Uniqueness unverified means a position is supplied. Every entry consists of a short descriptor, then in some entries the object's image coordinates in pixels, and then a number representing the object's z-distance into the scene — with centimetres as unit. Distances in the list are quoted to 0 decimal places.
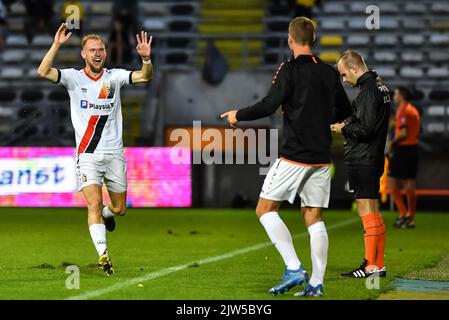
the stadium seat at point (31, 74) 2773
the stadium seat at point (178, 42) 2764
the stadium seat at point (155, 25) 2891
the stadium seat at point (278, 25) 2764
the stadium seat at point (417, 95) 2475
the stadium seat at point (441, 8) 2816
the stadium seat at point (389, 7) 2853
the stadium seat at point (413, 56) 2703
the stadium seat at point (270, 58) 2676
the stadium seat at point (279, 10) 2816
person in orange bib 1669
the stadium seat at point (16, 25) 2969
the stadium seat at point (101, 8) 2961
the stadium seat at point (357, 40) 2738
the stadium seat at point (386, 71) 2625
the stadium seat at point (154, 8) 2944
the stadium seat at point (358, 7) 2844
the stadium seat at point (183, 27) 2858
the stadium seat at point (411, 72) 2644
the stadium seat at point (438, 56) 2709
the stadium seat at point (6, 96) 2622
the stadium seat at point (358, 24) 2798
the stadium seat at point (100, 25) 2919
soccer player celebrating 1004
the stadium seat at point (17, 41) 2906
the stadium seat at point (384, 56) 2692
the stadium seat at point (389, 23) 2802
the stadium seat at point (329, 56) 2620
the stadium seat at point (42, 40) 2859
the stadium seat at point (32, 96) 2591
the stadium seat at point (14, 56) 2848
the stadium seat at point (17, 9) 3000
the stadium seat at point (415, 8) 2836
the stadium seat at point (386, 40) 2738
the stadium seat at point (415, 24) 2797
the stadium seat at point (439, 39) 2745
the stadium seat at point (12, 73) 2784
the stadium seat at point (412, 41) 2747
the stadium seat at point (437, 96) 2505
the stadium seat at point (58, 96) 2560
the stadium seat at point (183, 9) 2911
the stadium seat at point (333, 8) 2853
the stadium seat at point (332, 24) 2797
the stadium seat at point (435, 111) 2466
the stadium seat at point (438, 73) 2639
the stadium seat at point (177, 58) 2698
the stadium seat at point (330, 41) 2723
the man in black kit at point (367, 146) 1004
